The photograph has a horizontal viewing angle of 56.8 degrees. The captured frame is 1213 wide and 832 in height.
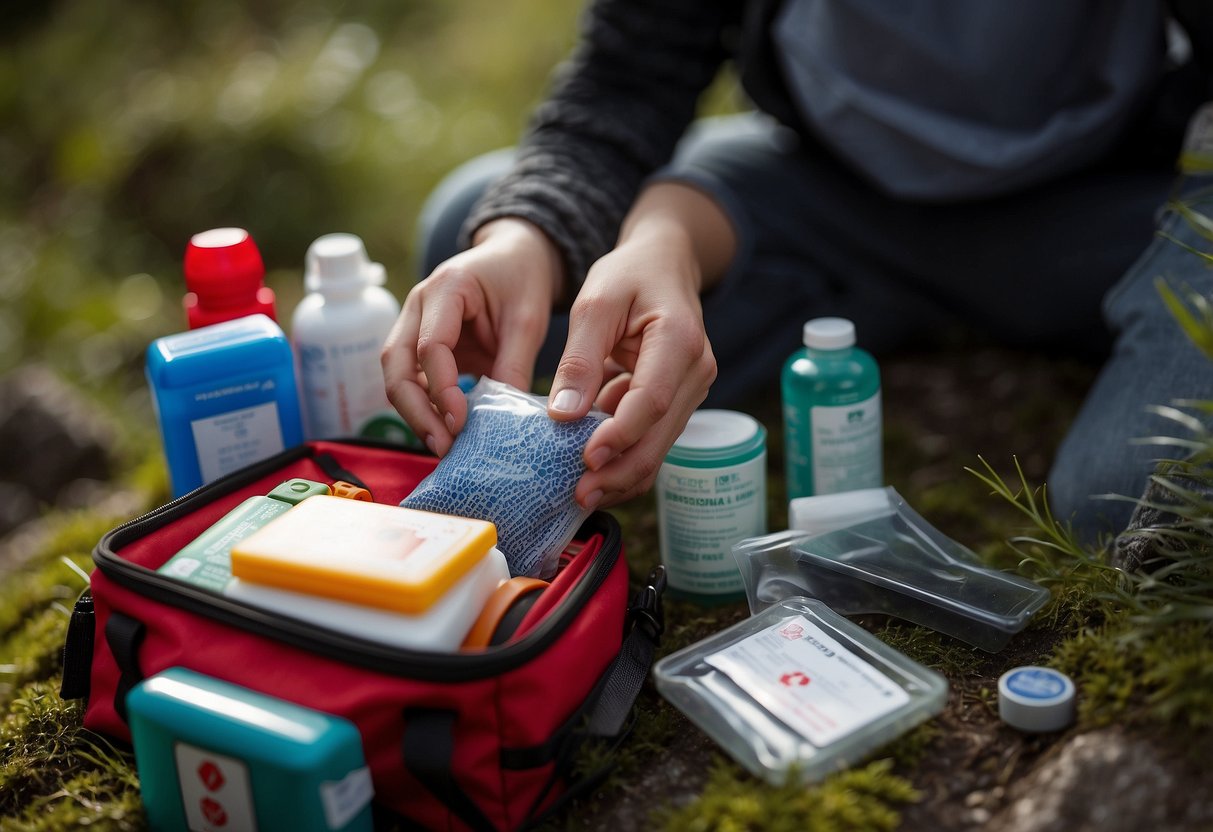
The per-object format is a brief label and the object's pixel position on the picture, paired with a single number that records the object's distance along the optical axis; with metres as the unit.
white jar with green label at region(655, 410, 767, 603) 1.47
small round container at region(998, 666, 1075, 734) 1.15
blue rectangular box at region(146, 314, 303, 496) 1.51
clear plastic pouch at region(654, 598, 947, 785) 1.12
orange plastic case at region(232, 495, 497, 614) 1.08
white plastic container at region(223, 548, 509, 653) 1.08
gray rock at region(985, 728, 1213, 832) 1.00
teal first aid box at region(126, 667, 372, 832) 1.03
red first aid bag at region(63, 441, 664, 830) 1.06
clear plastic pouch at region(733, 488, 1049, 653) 1.34
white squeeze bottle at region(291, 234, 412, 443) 1.64
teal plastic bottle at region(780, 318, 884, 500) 1.57
